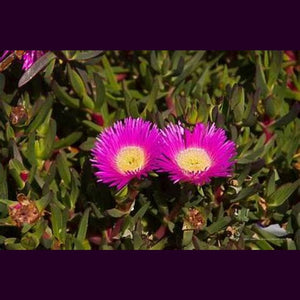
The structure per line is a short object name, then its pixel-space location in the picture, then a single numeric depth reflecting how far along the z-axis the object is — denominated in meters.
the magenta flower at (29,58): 1.43
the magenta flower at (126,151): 1.29
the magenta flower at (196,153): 1.27
